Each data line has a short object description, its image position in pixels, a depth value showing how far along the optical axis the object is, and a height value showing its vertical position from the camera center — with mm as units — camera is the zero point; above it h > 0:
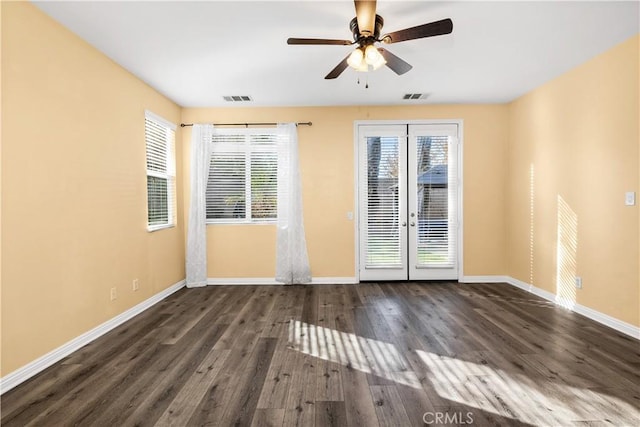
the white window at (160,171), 4125 +484
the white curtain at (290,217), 4898 -181
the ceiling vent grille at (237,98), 4473 +1535
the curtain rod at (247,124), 4957 +1270
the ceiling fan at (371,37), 2111 +1196
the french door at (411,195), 4996 +148
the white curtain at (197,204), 4891 +26
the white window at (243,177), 5012 +452
